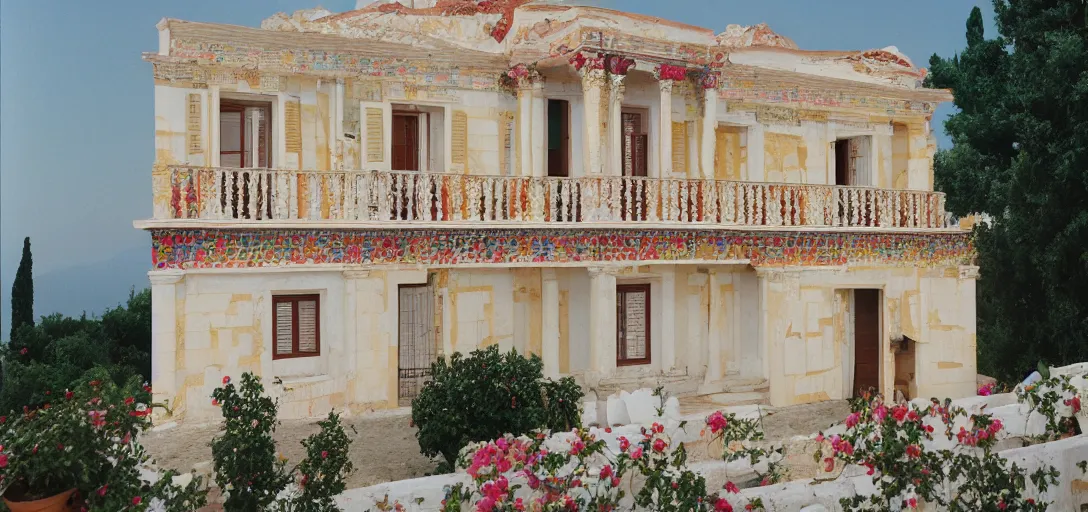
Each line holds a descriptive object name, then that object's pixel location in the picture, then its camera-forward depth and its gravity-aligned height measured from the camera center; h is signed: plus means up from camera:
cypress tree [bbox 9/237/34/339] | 24.25 -0.85
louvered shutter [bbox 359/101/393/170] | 13.81 +2.12
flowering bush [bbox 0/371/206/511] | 5.86 -1.32
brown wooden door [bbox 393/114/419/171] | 14.53 +2.08
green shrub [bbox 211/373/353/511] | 6.73 -1.61
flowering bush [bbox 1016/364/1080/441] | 8.41 -1.38
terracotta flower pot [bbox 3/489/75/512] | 5.80 -1.63
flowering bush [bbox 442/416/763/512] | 6.51 -1.70
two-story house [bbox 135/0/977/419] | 12.59 +0.89
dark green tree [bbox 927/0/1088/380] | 16.78 +1.44
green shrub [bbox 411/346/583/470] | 9.95 -1.65
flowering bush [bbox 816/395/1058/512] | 6.79 -1.63
